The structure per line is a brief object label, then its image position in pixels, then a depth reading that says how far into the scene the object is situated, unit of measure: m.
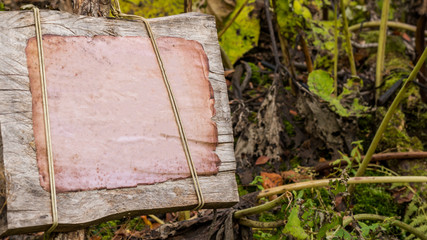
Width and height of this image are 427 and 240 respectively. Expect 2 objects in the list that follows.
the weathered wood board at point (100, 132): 1.55
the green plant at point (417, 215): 2.69
